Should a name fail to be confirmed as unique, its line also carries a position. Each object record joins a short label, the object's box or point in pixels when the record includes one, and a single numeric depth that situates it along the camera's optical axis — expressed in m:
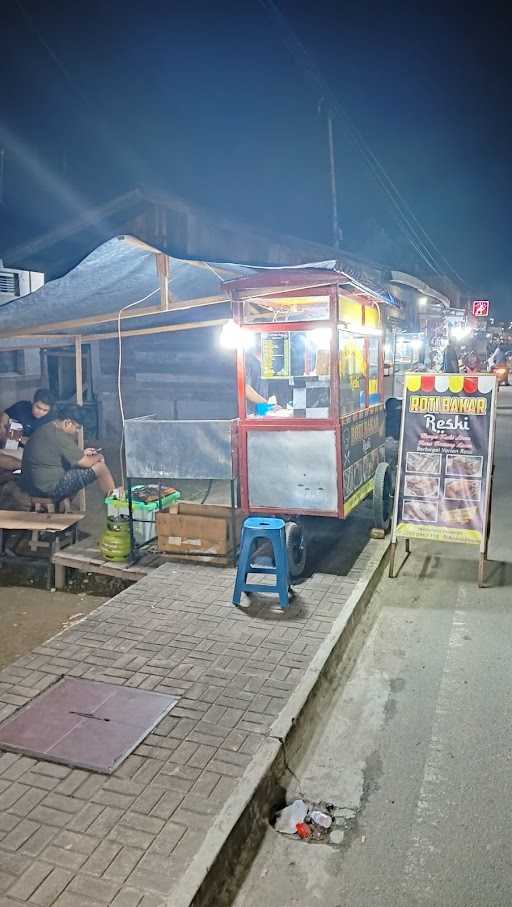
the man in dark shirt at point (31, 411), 9.52
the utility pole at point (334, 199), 18.11
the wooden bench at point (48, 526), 7.63
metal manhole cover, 3.83
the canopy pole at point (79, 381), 9.68
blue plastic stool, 5.87
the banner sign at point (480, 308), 38.09
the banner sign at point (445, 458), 6.64
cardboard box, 7.04
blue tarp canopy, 6.44
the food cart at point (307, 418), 7.00
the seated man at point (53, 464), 8.46
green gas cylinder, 7.29
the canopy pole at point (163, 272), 6.73
